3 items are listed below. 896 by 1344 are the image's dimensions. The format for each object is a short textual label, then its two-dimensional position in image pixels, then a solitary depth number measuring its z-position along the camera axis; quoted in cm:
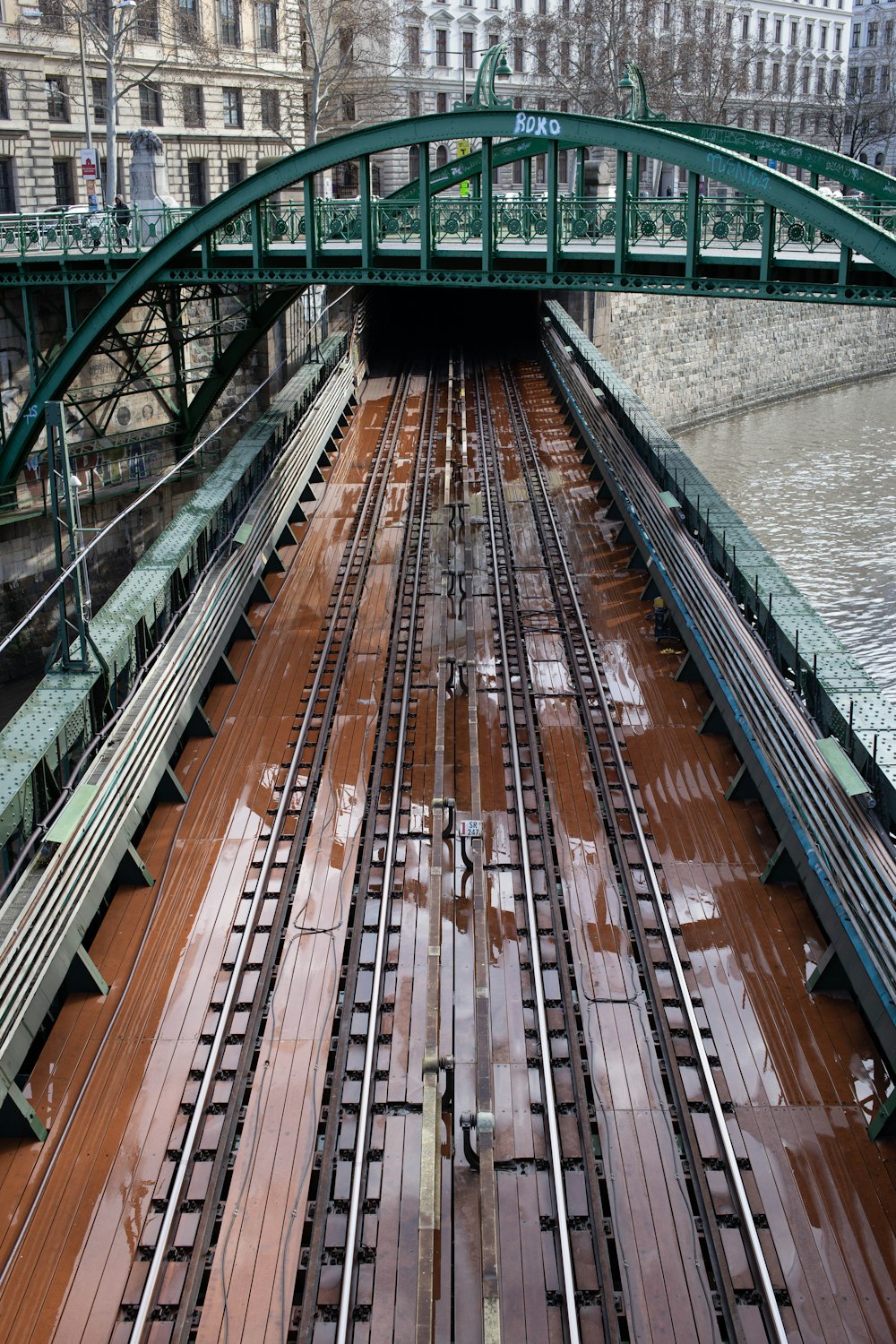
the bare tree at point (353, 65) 6712
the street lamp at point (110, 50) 4184
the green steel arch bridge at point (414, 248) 2181
